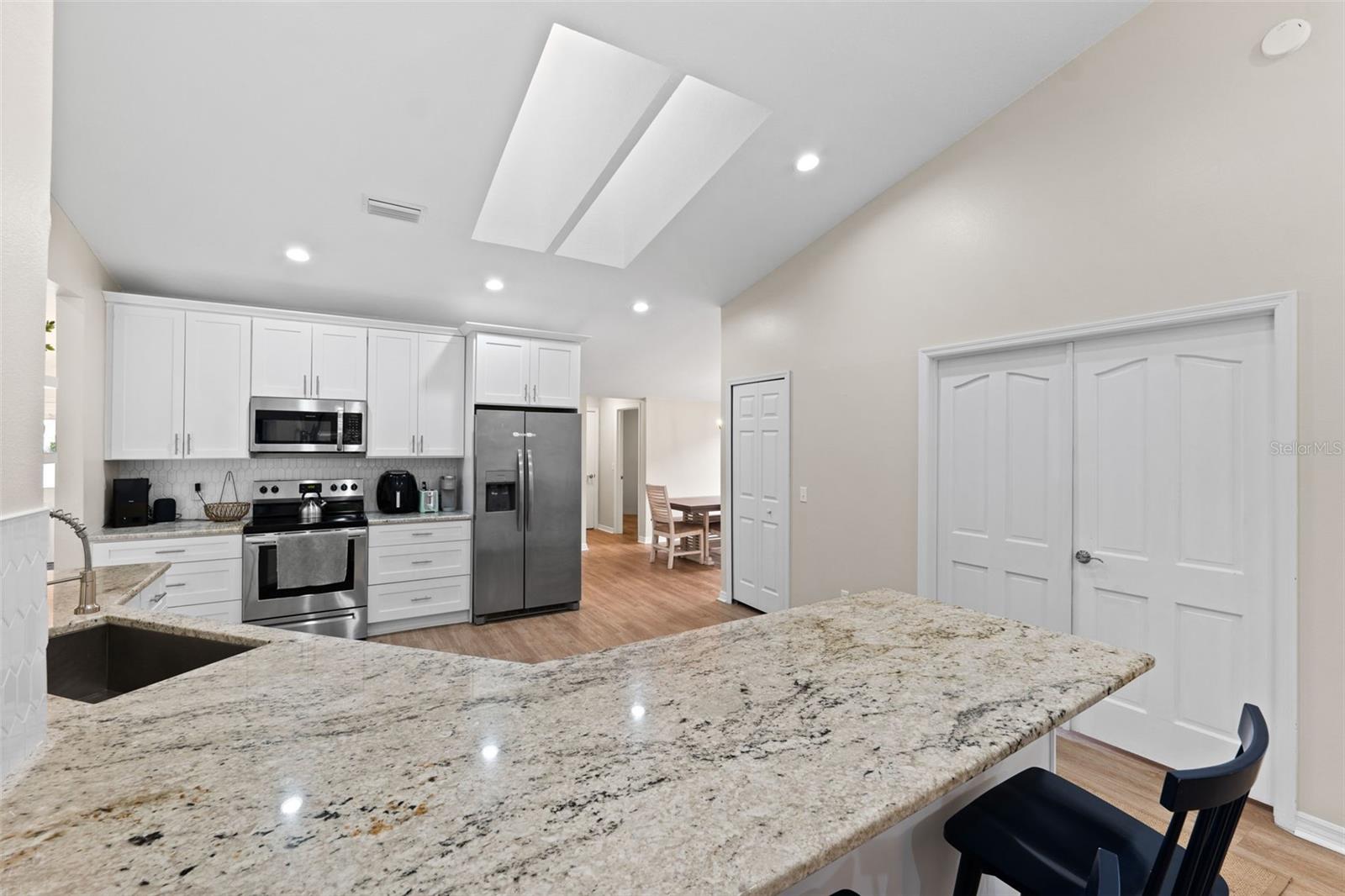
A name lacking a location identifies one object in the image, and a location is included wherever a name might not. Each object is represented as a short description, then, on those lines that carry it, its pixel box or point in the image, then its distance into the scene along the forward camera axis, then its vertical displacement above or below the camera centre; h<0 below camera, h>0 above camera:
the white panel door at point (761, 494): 4.41 -0.36
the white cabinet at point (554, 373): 4.67 +0.65
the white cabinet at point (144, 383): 3.55 +0.42
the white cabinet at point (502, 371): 4.46 +0.64
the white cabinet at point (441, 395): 4.48 +0.44
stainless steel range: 3.67 -0.80
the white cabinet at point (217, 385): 3.75 +0.43
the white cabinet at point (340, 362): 4.11 +0.64
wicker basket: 3.86 -0.44
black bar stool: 0.79 -0.73
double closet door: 2.24 -0.27
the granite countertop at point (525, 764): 0.62 -0.46
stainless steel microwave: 3.93 +0.17
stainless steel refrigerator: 4.39 -0.52
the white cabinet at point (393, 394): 4.30 +0.43
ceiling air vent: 3.16 +1.38
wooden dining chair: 6.48 -0.95
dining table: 6.54 -0.72
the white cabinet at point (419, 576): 4.09 -0.95
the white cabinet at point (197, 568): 3.34 -0.76
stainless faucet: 1.59 -0.41
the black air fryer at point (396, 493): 4.41 -0.35
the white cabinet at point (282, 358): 3.94 +0.64
